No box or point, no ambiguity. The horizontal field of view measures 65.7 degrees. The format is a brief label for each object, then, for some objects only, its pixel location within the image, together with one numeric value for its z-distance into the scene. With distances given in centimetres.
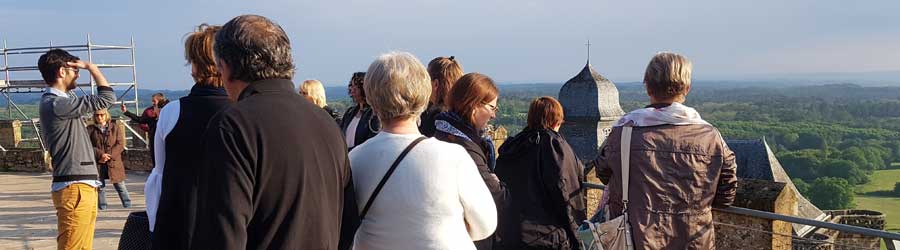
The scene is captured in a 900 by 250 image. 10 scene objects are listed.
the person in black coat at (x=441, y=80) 361
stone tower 3325
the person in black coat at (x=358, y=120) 410
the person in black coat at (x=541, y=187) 356
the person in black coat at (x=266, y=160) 186
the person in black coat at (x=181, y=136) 218
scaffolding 1744
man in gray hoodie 410
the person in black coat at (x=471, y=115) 303
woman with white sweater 227
